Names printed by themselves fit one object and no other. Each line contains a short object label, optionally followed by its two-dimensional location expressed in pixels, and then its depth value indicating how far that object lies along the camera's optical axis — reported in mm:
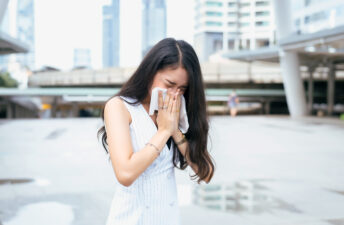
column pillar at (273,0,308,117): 23875
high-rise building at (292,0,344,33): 30786
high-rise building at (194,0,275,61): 102688
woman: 1555
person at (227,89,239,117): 24719
